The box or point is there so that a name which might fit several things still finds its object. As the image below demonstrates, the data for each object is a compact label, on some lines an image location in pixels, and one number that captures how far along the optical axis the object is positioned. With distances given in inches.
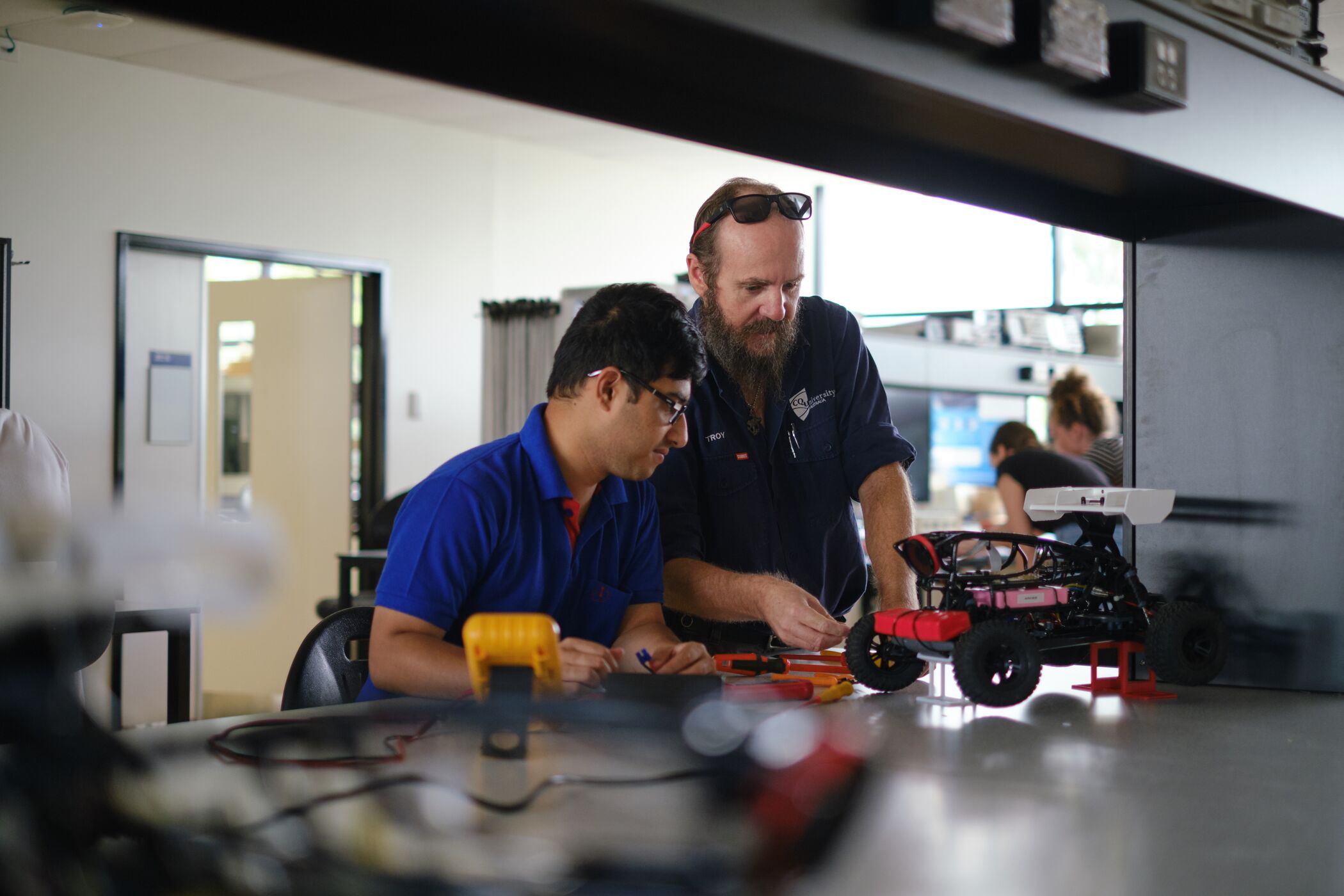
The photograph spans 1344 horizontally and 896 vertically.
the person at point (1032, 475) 159.3
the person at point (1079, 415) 202.8
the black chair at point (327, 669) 58.7
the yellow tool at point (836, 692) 54.6
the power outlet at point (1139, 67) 43.9
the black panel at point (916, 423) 238.5
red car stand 57.2
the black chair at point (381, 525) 197.6
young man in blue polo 57.8
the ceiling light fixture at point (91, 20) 174.9
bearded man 73.9
